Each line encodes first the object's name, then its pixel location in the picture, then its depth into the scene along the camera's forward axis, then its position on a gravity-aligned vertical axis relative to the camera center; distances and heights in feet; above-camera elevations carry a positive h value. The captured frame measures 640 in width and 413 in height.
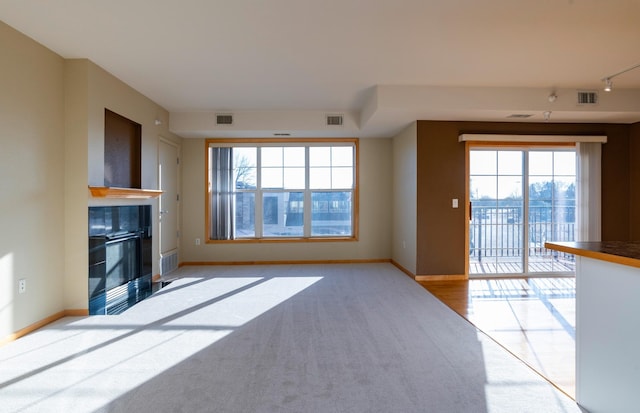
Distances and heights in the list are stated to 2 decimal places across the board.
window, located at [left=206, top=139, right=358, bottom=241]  21.29 +0.93
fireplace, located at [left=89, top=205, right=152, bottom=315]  12.28 -1.97
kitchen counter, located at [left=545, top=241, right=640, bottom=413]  5.62 -2.05
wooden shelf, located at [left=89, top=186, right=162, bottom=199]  11.69 +0.47
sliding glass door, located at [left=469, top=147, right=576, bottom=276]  17.52 -0.02
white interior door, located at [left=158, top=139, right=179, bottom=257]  18.10 +0.46
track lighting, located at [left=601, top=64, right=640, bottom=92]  11.05 +3.79
